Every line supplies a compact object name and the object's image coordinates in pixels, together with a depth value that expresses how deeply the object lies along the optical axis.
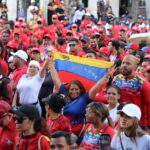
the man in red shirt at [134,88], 13.92
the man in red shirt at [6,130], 11.40
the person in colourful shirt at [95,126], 11.67
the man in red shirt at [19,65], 16.96
